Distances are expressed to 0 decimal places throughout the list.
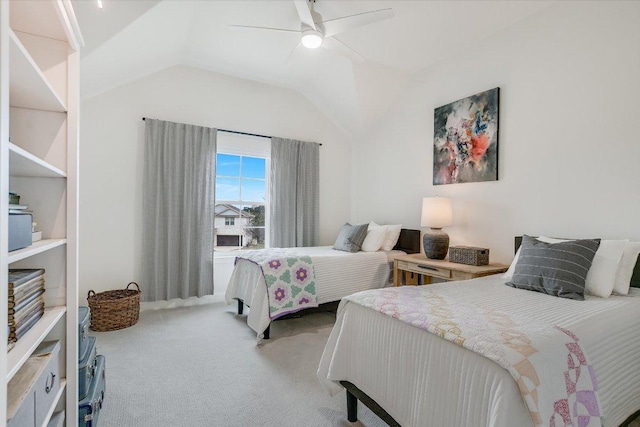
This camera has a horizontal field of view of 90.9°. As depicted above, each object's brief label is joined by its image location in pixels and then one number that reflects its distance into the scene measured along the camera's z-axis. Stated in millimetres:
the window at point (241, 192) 4152
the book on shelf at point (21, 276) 1007
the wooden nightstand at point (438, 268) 2624
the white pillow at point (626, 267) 1902
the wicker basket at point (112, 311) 2928
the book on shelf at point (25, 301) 1001
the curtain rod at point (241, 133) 4000
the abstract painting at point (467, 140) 3008
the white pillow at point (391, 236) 3783
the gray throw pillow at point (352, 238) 3656
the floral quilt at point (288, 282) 2812
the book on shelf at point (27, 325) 1025
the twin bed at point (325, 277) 2823
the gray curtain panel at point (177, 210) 3506
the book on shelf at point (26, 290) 1005
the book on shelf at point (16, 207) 1025
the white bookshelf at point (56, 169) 1251
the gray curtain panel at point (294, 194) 4273
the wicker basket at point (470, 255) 2748
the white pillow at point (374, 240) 3664
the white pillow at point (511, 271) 2276
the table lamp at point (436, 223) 3152
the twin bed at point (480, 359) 1052
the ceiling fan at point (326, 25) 2285
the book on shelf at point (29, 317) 1025
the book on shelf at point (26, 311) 990
